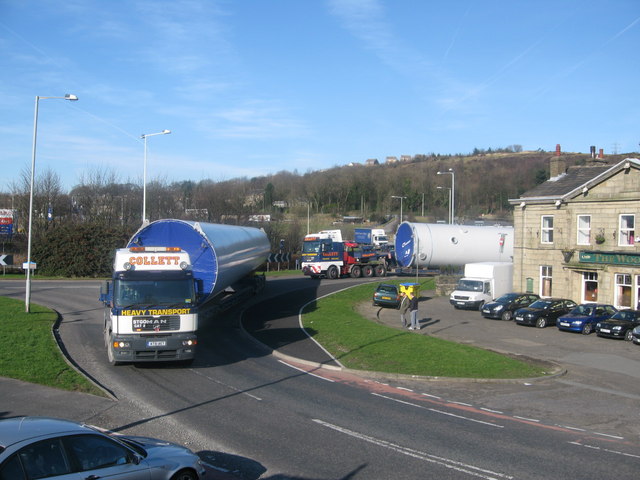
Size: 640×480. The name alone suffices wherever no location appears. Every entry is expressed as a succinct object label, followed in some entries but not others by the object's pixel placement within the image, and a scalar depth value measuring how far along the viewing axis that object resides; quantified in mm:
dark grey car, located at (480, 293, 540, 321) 31875
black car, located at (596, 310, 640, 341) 26094
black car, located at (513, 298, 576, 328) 29766
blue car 27734
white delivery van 35500
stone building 31484
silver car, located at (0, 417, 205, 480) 5871
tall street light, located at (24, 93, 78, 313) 24516
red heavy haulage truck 47125
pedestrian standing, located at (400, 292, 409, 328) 27469
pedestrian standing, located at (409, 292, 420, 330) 26828
